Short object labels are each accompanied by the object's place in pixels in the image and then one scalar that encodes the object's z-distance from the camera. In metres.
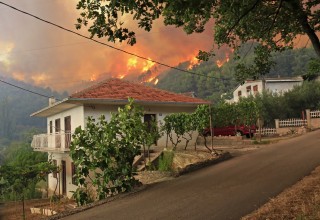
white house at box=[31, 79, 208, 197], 21.48
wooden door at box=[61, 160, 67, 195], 26.08
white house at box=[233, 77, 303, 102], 58.88
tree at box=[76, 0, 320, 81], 7.42
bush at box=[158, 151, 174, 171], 16.61
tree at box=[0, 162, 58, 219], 22.33
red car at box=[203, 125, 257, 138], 28.55
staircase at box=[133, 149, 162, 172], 17.61
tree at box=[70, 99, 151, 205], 11.87
